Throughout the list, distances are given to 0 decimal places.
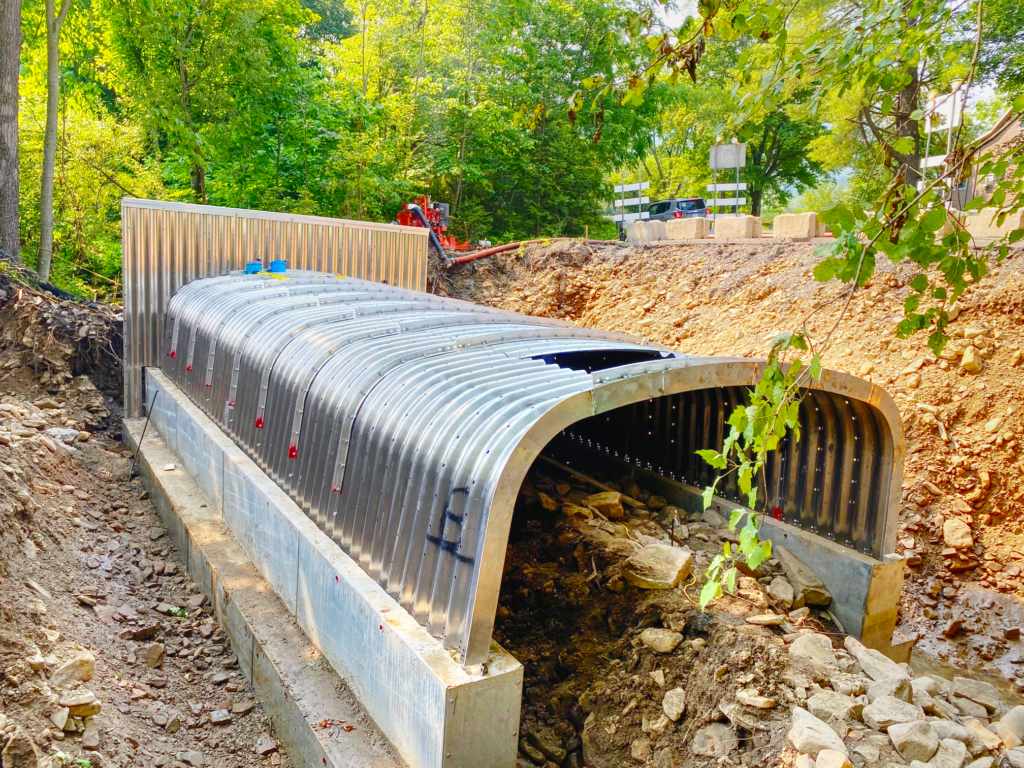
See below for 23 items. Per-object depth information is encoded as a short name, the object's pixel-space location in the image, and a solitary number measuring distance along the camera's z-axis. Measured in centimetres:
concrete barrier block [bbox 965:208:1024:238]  1127
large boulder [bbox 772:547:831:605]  616
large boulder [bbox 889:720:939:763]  367
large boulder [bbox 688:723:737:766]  394
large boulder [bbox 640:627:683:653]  470
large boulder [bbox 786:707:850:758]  362
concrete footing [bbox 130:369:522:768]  389
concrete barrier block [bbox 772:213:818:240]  1496
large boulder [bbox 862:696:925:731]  385
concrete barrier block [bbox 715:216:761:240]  1600
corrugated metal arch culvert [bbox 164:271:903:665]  426
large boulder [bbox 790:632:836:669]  446
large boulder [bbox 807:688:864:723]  392
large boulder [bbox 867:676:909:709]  417
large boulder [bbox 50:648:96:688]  461
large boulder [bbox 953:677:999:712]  565
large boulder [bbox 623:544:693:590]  523
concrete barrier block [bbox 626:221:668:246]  1790
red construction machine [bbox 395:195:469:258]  1959
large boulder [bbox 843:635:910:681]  452
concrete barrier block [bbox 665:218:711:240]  1692
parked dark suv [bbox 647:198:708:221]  2434
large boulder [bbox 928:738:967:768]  367
